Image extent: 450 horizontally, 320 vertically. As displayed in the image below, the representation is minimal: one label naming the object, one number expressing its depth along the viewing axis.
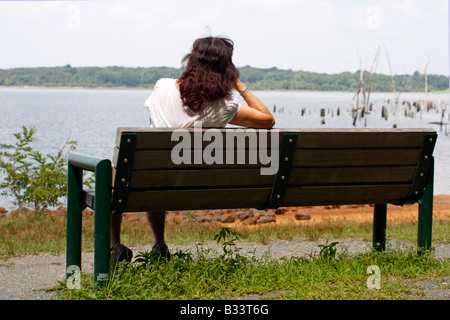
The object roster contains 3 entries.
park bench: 3.63
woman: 3.89
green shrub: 9.71
